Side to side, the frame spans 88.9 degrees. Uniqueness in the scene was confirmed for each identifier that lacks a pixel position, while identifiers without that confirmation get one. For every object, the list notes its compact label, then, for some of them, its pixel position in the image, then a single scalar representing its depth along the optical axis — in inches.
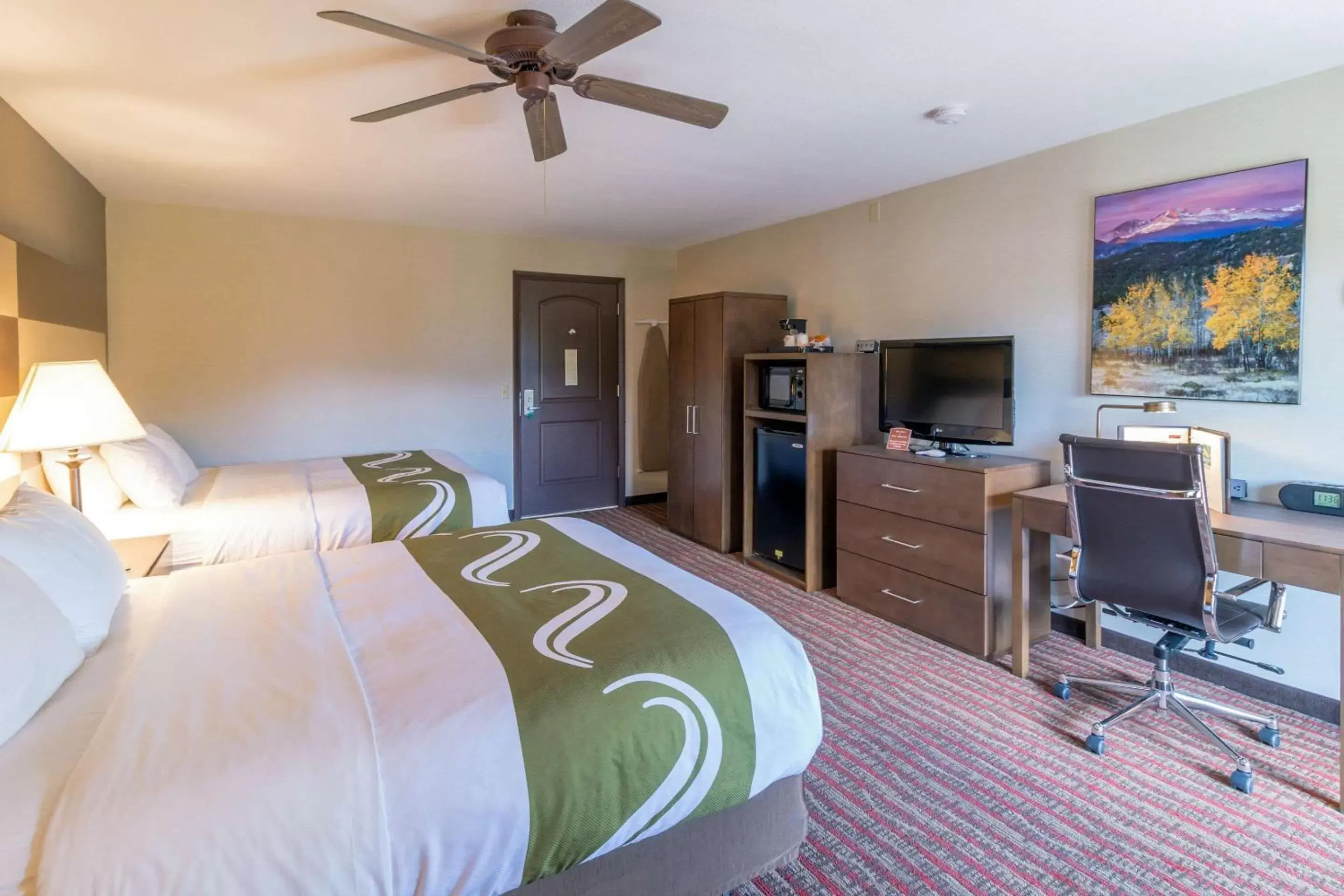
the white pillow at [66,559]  66.3
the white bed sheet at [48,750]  41.6
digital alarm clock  97.5
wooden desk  83.7
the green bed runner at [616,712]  54.4
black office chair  87.1
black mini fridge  164.1
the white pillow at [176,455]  146.3
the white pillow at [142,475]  120.9
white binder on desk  100.8
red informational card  146.2
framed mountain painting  104.4
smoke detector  113.1
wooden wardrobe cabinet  185.9
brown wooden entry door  229.3
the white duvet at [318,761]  42.9
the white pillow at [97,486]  118.2
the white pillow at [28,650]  52.1
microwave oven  160.2
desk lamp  106.5
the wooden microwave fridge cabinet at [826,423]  157.6
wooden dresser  123.3
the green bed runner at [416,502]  134.6
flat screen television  132.7
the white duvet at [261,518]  120.7
